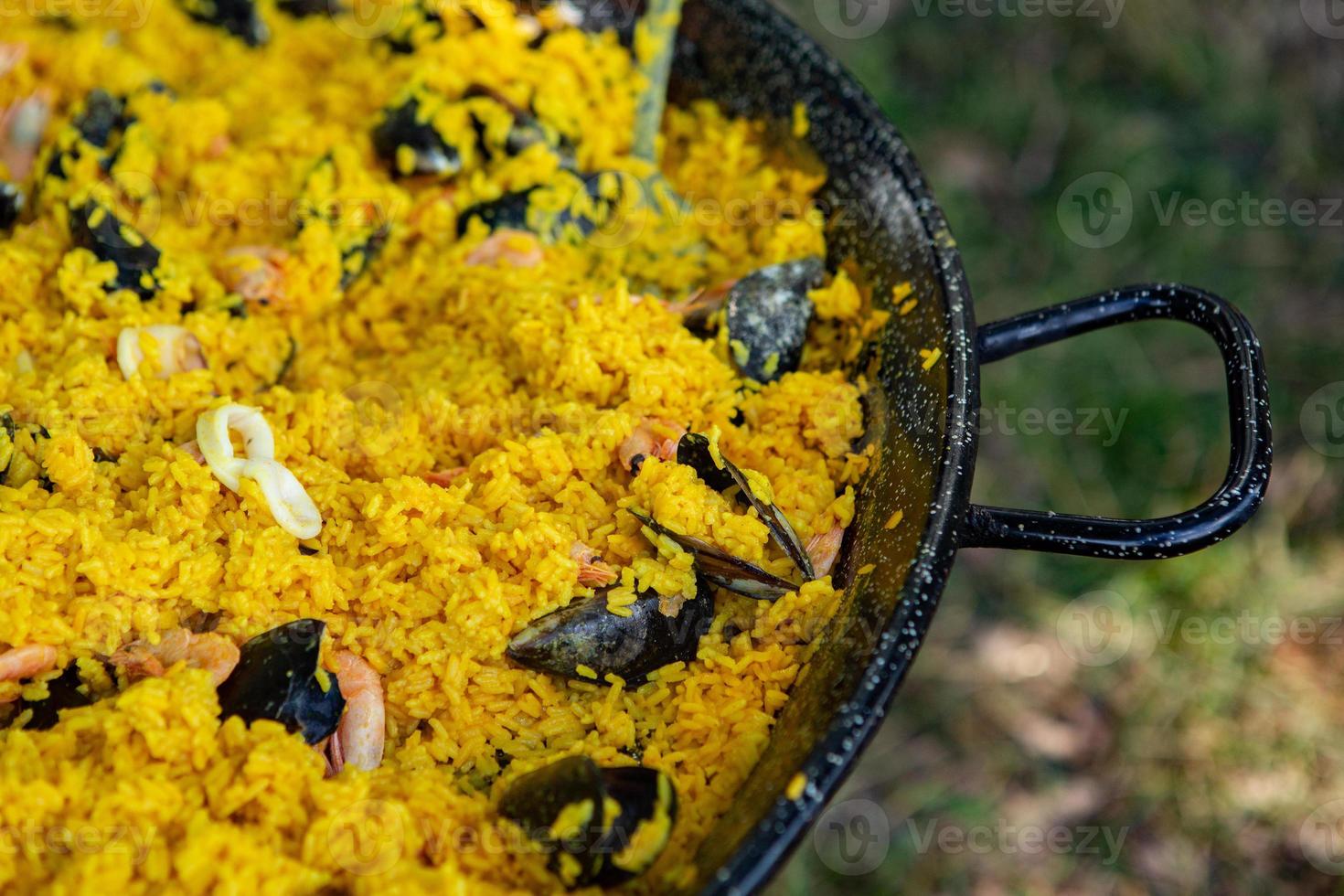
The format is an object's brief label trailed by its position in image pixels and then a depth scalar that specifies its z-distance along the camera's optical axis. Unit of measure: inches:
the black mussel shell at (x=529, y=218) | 41.3
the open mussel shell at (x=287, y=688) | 35.6
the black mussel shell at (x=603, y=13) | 43.0
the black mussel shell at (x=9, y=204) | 40.7
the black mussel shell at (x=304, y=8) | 43.9
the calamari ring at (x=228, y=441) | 37.6
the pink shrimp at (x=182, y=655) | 36.1
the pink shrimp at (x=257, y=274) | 40.2
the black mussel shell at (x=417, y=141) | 41.5
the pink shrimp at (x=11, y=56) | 42.3
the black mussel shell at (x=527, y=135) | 41.7
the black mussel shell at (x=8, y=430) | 37.4
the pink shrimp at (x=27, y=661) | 35.8
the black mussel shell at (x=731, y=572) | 37.1
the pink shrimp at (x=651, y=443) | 38.4
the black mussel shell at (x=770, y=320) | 39.6
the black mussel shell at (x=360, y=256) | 40.8
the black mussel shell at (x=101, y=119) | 41.6
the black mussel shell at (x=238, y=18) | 43.7
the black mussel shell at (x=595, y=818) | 34.7
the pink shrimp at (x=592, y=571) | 37.2
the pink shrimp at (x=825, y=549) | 37.7
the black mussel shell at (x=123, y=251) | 39.5
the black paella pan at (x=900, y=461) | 34.7
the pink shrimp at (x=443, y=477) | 38.3
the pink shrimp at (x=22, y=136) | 41.7
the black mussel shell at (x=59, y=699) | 35.8
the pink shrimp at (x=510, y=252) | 40.9
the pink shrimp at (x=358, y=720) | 36.1
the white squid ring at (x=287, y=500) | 37.4
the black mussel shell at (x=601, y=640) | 36.8
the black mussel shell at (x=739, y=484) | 37.5
